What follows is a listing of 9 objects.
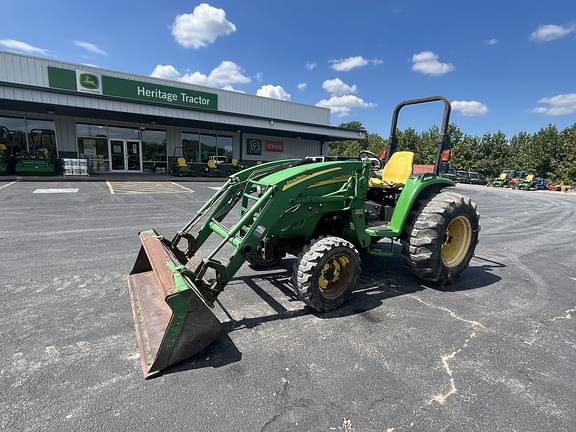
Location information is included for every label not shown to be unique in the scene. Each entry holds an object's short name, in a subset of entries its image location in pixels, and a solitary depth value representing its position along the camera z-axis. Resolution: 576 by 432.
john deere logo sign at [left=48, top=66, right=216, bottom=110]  18.31
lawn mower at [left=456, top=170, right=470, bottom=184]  36.67
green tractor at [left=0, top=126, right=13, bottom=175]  15.78
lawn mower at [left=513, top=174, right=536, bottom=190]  30.95
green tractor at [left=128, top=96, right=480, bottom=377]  2.62
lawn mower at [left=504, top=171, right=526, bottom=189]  32.24
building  16.89
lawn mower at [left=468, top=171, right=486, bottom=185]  37.03
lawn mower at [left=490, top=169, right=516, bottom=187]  33.82
